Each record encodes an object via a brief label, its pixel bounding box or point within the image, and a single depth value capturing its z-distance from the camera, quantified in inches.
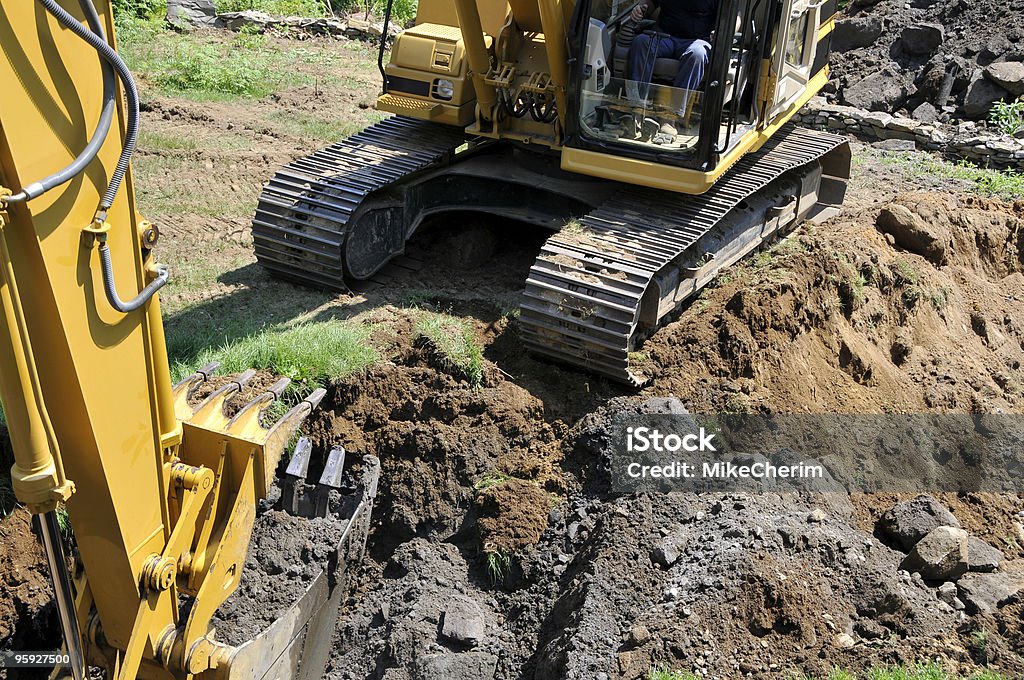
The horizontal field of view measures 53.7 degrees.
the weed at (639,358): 246.2
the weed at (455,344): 238.8
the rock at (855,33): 523.8
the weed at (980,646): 166.7
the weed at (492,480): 216.4
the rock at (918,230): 317.7
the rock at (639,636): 173.0
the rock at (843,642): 169.0
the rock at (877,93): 484.1
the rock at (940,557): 188.7
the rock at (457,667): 183.9
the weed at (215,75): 444.1
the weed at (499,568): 203.5
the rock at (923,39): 505.0
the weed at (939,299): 305.7
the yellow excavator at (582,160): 242.4
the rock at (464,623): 189.9
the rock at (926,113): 470.9
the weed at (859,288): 288.8
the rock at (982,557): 194.2
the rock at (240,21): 541.0
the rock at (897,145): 432.1
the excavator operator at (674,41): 249.1
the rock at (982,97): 464.1
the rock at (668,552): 190.4
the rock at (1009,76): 461.1
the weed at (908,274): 303.1
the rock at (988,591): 179.2
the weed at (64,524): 194.1
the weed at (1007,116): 443.5
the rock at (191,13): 531.5
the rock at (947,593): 182.5
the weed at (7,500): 190.7
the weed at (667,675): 163.5
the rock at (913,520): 204.5
